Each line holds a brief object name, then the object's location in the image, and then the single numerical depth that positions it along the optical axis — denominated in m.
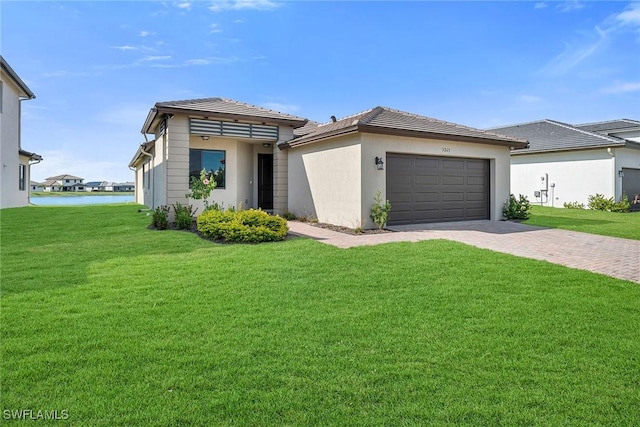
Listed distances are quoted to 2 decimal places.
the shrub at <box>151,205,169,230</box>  10.77
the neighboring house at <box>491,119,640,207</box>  18.98
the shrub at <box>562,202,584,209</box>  19.88
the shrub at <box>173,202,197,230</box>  10.80
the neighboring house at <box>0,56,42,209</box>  16.83
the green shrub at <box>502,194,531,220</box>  13.66
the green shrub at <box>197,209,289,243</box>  8.55
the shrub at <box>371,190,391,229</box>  10.60
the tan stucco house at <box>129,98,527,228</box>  10.98
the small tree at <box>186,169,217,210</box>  11.97
